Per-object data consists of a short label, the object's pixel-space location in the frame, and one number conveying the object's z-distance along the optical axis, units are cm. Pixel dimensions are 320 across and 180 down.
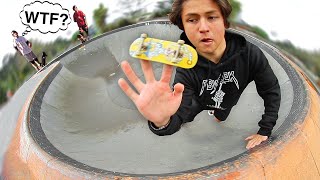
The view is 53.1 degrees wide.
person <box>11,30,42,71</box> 709
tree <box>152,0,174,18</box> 1002
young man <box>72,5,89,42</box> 775
